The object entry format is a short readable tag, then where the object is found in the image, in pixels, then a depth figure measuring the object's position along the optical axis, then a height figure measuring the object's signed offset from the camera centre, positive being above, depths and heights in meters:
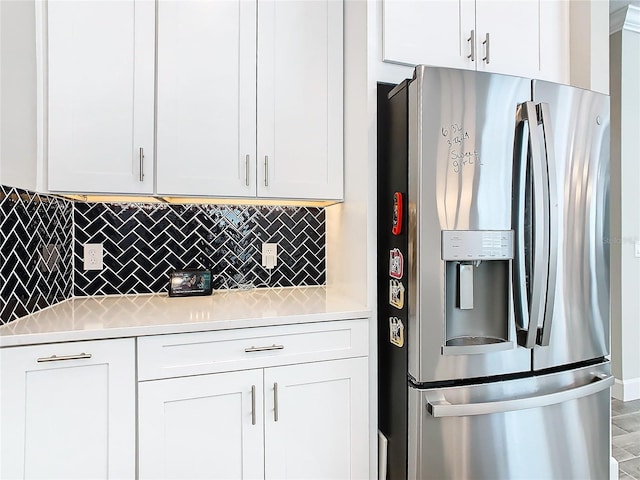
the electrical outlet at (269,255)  2.14 -0.06
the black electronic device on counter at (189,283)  1.89 -0.19
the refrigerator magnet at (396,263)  1.47 -0.07
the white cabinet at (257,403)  1.33 -0.59
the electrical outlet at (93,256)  1.88 -0.06
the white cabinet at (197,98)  1.54 +0.62
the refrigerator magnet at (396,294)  1.46 -0.19
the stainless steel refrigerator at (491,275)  1.38 -0.11
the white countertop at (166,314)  1.26 -0.27
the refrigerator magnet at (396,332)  1.48 -0.34
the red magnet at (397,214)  1.47 +0.11
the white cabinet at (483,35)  1.65 +0.95
